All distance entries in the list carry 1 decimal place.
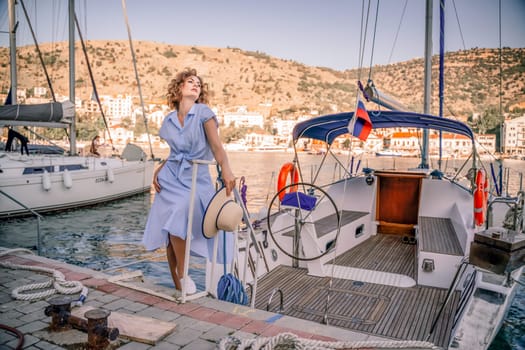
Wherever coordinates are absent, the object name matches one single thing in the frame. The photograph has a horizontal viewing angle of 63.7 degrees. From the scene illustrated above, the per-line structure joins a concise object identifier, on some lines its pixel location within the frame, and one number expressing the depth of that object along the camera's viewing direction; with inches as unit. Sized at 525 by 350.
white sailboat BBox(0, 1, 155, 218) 502.0
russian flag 193.3
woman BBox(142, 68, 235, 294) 124.0
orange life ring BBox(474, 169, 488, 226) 236.4
